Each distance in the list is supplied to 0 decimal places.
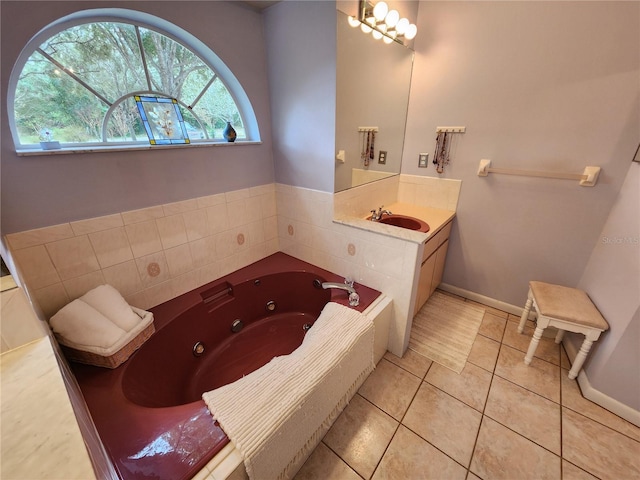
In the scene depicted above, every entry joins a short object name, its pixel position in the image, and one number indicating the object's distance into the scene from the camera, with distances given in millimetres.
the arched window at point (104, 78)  1169
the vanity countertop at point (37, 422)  542
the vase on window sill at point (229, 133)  1731
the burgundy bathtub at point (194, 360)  911
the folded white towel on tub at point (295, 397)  953
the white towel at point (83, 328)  1167
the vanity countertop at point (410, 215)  1584
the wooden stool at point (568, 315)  1489
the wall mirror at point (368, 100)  1603
